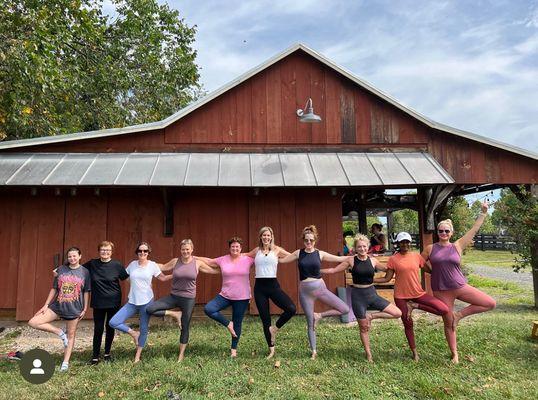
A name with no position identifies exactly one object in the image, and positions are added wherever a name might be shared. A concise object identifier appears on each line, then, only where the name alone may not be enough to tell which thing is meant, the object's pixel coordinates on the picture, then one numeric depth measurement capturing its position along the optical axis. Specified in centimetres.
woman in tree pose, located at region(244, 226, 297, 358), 511
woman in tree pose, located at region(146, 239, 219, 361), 508
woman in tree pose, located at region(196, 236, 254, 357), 511
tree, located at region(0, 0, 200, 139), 892
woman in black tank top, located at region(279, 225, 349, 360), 506
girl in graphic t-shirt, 485
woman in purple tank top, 493
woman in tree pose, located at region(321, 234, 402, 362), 497
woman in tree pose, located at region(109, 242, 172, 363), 502
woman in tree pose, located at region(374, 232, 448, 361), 499
